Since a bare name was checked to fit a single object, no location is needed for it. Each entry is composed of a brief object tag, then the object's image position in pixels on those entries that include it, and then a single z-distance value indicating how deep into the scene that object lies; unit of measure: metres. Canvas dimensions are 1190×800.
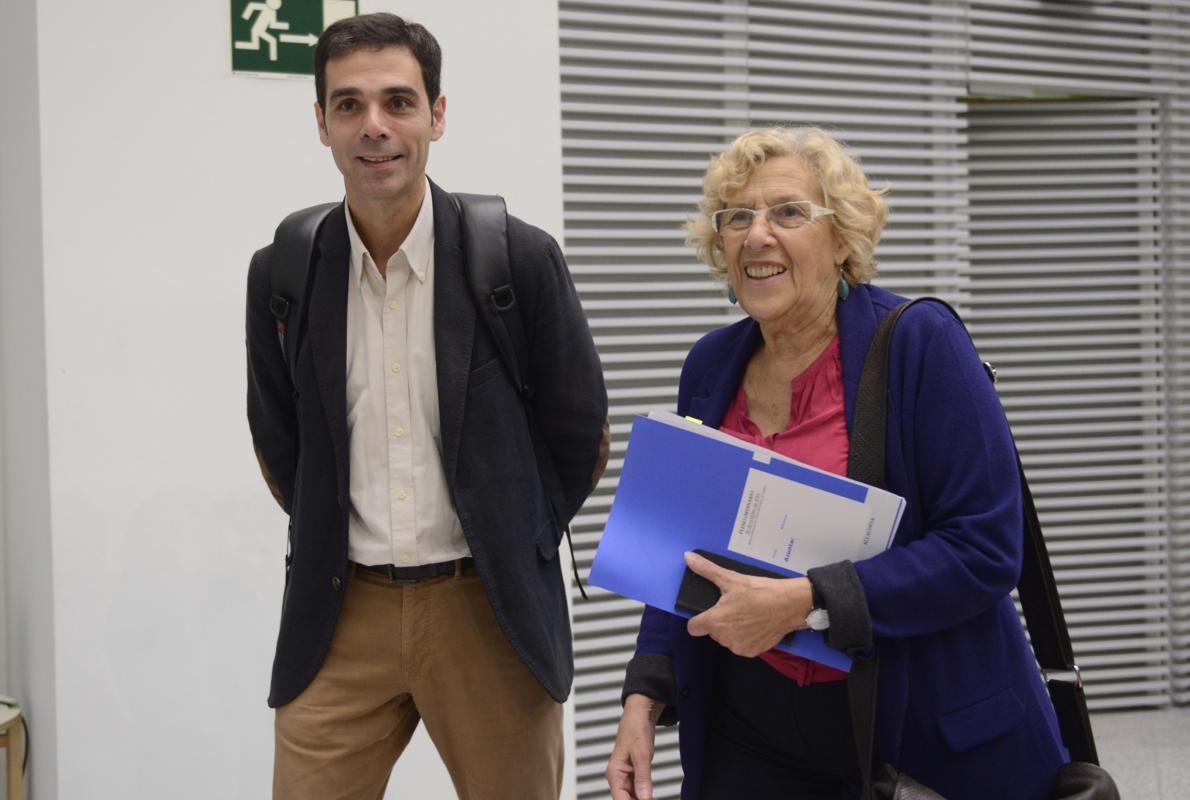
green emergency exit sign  3.69
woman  1.89
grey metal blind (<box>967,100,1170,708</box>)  6.29
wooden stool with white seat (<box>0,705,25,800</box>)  3.63
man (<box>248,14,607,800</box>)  2.37
